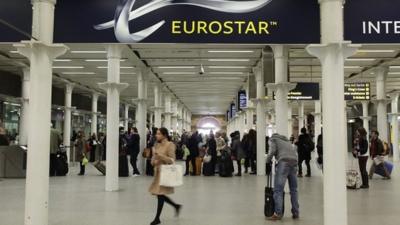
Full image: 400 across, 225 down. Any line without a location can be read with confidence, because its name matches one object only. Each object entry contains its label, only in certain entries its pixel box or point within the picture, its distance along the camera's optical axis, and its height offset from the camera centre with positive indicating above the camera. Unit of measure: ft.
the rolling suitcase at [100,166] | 49.67 -3.67
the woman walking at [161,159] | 22.27 -1.27
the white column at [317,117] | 96.22 +4.23
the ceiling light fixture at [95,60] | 58.49 +10.34
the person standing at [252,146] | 54.49 -1.37
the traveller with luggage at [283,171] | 24.03 -2.02
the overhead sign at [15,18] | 19.44 +5.43
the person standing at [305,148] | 49.49 -1.46
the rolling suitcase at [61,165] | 49.75 -3.57
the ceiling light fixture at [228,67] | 63.77 +10.31
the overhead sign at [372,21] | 19.27 +5.26
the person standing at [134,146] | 49.60 -1.30
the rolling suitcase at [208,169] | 52.01 -4.14
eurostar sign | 19.57 +5.30
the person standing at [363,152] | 38.70 -1.49
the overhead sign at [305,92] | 53.98 +5.59
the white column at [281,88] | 38.75 +4.33
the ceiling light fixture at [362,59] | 57.92 +10.56
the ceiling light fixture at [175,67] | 62.93 +10.18
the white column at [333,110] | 18.67 +1.14
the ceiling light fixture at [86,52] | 52.13 +10.29
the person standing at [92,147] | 62.39 -1.79
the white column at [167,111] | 93.87 +5.42
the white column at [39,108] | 19.61 +1.24
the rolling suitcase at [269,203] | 24.07 -3.85
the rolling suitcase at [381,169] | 47.70 -3.82
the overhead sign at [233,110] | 110.85 +6.88
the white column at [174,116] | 119.24 +5.37
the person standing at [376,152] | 44.73 -1.74
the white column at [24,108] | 63.67 +4.07
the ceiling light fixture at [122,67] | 64.49 +10.41
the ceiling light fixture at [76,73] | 71.26 +10.39
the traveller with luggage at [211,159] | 52.03 -2.93
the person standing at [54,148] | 47.47 -1.49
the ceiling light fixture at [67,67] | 65.23 +10.43
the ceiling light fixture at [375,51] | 51.60 +10.53
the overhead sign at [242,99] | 77.46 +6.68
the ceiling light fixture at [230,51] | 51.31 +10.23
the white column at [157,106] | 73.87 +5.12
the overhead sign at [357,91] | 60.13 +6.35
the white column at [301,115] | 109.10 +5.23
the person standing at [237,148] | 52.95 -1.60
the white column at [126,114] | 123.34 +6.09
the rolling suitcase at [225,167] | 50.34 -3.78
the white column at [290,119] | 114.12 +4.43
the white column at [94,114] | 97.61 +4.77
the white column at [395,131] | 82.96 +0.97
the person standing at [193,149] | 52.08 -1.69
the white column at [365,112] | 98.08 +5.62
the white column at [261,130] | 53.21 +0.69
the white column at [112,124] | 36.63 +0.96
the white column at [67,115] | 79.36 +3.69
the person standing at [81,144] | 54.87 -1.24
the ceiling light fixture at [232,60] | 57.94 +10.31
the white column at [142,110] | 54.75 +3.28
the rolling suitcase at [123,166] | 49.77 -3.73
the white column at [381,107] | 65.82 +4.57
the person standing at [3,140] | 49.37 -0.64
